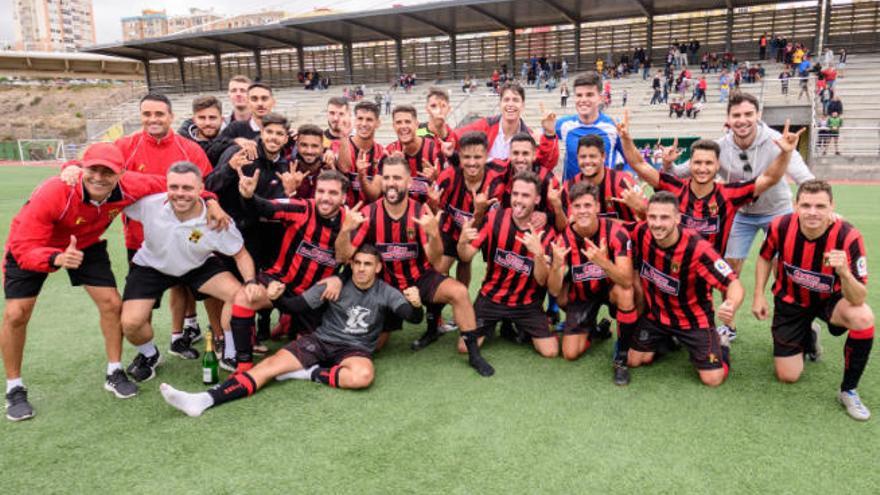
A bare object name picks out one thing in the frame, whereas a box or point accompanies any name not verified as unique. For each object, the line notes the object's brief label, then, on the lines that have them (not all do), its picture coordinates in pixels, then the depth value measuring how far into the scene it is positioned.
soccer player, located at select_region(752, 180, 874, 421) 3.34
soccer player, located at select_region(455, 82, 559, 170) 5.02
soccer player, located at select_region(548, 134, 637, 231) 4.45
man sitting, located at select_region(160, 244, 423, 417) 3.78
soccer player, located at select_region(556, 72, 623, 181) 4.97
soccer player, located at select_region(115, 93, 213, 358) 4.16
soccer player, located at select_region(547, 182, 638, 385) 3.94
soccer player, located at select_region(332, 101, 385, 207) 4.98
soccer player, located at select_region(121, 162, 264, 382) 3.90
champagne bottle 3.90
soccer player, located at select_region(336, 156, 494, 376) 4.21
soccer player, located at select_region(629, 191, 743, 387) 3.73
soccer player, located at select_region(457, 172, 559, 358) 4.19
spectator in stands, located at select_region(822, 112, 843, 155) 17.97
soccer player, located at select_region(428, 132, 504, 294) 4.52
